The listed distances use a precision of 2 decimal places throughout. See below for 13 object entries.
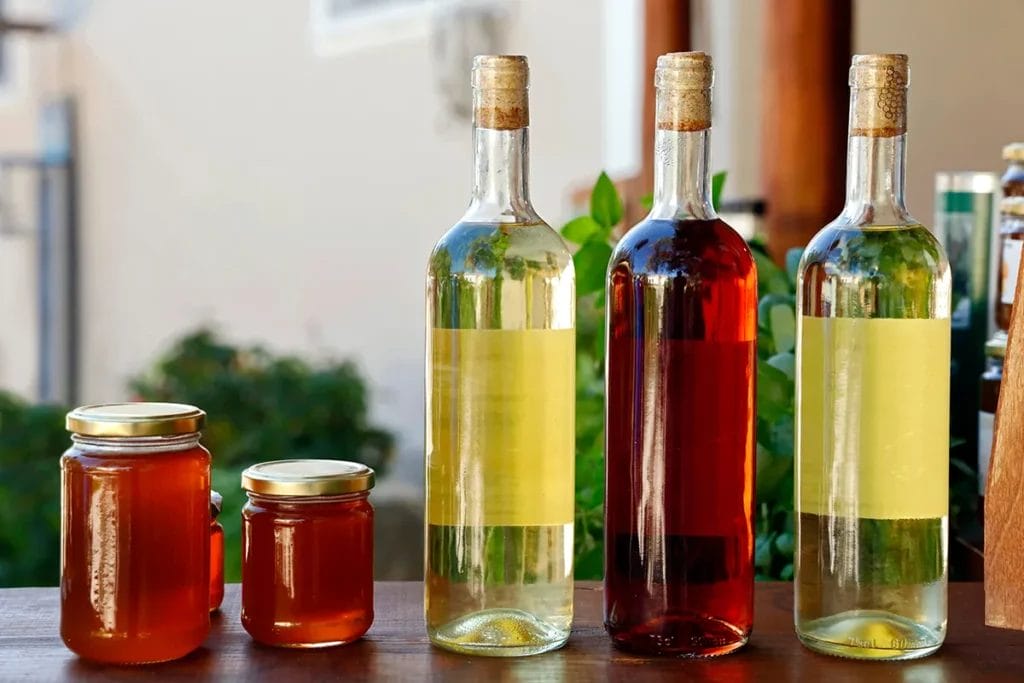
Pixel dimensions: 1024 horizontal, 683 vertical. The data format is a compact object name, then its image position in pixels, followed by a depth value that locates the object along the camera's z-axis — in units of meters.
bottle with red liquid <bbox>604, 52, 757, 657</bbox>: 1.28
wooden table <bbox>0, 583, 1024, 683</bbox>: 1.26
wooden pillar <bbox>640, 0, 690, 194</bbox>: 3.42
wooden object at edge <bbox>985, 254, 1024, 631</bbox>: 1.27
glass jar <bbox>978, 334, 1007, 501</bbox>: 1.51
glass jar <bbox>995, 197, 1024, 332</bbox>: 1.46
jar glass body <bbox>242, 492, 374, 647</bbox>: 1.30
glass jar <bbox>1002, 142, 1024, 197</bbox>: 1.48
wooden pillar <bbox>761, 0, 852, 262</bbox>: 2.24
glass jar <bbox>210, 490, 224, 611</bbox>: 1.37
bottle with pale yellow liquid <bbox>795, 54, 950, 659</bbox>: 1.28
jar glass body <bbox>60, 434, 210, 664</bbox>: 1.27
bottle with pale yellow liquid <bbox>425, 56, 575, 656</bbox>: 1.28
